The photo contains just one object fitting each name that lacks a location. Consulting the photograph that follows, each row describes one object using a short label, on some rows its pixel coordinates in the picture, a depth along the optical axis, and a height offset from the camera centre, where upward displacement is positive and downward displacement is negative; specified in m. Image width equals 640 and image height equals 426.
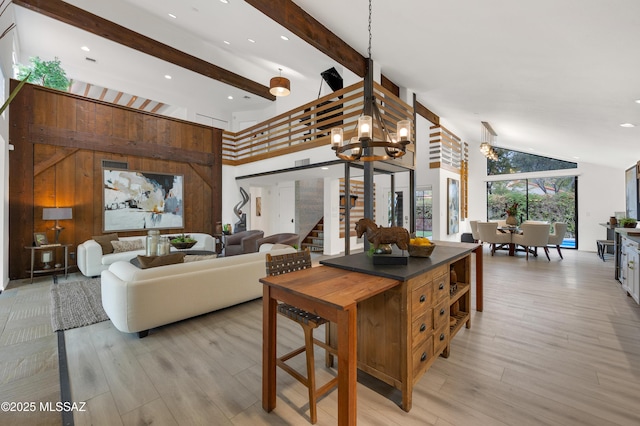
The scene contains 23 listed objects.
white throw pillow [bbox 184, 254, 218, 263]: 3.55 -0.61
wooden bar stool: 1.66 -0.77
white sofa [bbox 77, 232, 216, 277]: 4.97 -0.85
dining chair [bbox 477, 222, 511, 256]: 7.16 -0.60
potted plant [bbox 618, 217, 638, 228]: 4.60 -0.19
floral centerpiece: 7.25 -0.11
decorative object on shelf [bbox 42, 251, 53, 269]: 5.01 -0.86
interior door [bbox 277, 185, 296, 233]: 8.92 +0.10
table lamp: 4.81 -0.03
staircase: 8.46 -0.86
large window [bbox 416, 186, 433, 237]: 9.01 -0.07
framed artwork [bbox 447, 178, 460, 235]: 8.03 +0.19
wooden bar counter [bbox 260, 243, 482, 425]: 1.40 -0.68
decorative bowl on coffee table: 5.16 -0.64
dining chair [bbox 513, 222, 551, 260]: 6.44 -0.57
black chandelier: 2.49 +0.72
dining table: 7.11 -0.51
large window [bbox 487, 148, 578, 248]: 8.55 +0.65
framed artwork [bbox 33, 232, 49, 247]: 4.87 -0.49
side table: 4.76 -0.86
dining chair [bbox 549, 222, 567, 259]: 6.71 -0.55
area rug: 3.09 -1.23
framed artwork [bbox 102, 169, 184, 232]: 6.12 +0.28
